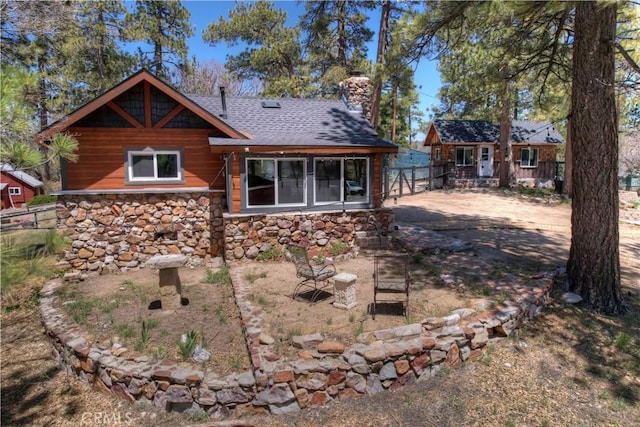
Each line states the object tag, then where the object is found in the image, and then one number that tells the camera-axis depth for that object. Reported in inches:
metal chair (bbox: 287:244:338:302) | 284.7
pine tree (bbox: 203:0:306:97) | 807.7
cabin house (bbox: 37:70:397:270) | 386.6
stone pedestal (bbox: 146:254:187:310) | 288.0
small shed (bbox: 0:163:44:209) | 1052.5
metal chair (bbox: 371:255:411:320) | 249.0
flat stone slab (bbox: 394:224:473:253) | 400.8
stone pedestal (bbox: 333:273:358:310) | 263.1
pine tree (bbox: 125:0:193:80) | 754.2
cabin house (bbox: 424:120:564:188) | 1008.9
